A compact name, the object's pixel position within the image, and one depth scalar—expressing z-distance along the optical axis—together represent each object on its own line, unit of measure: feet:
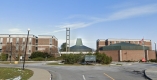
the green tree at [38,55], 269.03
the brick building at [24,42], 289.74
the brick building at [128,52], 251.39
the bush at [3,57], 234.35
